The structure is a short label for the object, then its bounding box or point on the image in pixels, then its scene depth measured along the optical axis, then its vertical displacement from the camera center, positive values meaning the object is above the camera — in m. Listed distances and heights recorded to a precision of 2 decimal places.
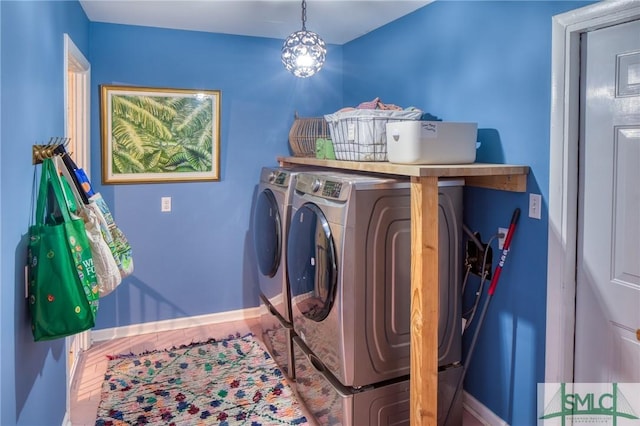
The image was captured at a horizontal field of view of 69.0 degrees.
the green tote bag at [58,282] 1.64 -0.29
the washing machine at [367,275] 2.08 -0.35
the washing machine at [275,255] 2.81 -0.36
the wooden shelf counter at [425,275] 1.91 -0.31
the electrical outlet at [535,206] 2.08 -0.02
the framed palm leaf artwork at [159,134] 3.40 +0.50
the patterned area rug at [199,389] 2.46 -1.11
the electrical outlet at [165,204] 3.58 -0.03
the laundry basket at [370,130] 2.34 +0.36
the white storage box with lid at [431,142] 2.06 +0.27
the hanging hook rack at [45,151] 1.77 +0.20
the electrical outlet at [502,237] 2.29 -0.18
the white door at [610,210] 1.76 -0.04
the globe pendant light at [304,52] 2.51 +0.81
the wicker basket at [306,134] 3.48 +0.51
